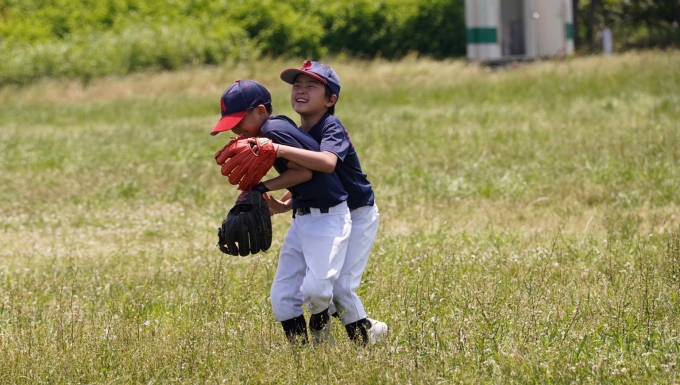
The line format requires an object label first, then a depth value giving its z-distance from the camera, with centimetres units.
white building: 5528
